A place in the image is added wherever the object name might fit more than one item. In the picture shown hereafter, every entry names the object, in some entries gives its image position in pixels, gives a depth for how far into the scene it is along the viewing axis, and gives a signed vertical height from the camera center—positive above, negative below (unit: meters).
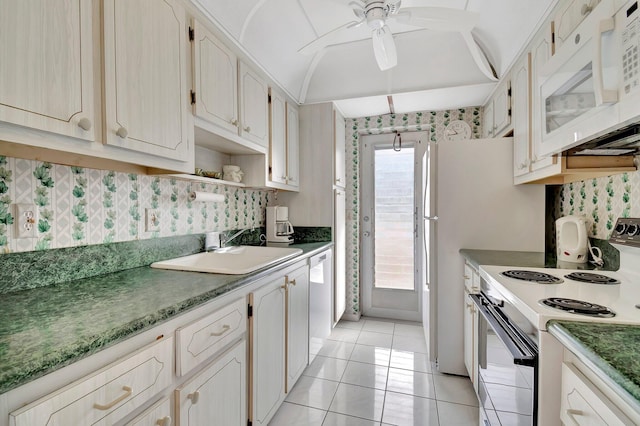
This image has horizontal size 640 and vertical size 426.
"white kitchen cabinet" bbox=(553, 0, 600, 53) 1.19 +0.86
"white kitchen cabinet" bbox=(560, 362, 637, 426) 0.57 -0.45
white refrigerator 2.01 -0.06
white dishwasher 2.18 -0.76
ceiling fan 1.38 +0.95
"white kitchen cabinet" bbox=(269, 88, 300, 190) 2.30 +0.57
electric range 0.84 -0.39
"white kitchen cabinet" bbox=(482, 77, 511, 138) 2.12 +0.79
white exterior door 3.19 -0.20
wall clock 2.78 +0.75
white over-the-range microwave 0.86 +0.43
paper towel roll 1.74 +0.08
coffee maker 2.66 -0.16
